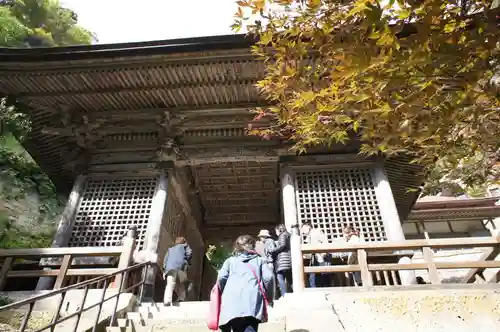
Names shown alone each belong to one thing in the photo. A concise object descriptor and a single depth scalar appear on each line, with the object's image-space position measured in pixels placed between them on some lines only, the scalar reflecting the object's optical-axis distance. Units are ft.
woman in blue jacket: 11.07
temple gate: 25.80
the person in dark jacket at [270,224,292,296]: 21.40
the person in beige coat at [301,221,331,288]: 22.76
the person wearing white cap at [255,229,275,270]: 22.01
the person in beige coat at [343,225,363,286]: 22.67
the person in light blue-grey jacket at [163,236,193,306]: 22.44
